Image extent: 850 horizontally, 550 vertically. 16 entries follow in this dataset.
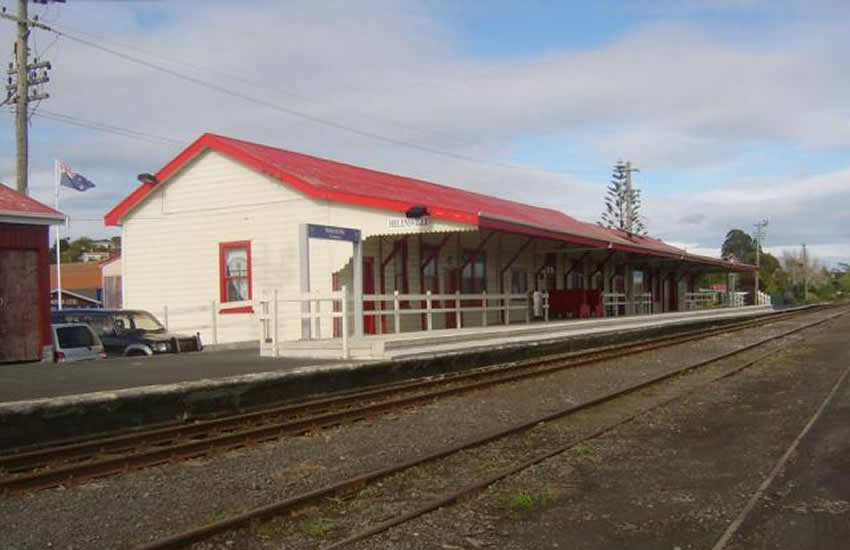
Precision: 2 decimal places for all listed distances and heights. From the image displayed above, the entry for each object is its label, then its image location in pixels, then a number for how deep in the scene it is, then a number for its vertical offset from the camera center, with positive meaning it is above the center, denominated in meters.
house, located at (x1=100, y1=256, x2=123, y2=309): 44.41 +0.85
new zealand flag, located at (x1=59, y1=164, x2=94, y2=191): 30.70 +4.70
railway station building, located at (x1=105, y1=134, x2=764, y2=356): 18.55 +1.32
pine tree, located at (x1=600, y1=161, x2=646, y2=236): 89.06 +9.71
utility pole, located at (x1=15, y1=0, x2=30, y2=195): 21.87 +5.66
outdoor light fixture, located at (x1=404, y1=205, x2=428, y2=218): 17.77 +1.85
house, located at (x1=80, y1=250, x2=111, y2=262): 85.85 +4.94
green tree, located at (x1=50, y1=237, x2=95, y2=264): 91.84 +6.66
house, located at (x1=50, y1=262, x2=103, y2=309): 61.91 +1.57
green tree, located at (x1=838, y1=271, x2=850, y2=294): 150.00 +0.05
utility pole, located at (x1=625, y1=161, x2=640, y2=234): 56.56 +6.35
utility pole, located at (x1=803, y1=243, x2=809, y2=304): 101.84 -0.20
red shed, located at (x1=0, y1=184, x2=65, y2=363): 14.92 +0.42
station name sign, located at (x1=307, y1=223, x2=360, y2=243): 15.27 +1.23
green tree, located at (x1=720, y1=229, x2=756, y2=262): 134.00 +7.25
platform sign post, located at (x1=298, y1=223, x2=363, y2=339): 15.34 +0.96
